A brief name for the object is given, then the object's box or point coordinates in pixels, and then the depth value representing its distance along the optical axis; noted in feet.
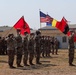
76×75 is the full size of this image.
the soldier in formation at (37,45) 52.95
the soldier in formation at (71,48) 51.90
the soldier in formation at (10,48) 48.58
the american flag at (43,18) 91.93
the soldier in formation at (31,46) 51.88
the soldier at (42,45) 73.40
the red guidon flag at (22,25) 57.41
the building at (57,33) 155.23
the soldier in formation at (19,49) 49.37
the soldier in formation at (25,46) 50.96
